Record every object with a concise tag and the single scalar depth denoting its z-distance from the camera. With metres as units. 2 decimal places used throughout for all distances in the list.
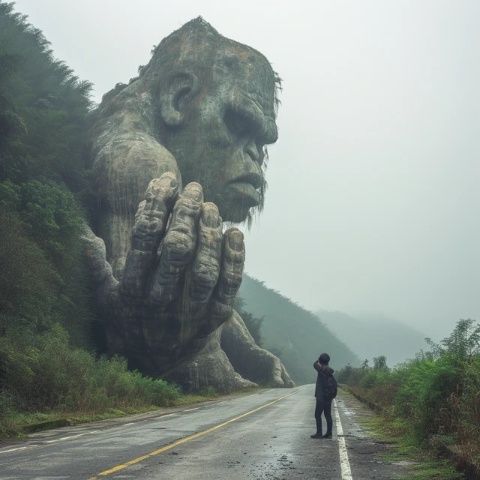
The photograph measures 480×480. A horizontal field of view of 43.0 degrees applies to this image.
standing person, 13.16
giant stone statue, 30.31
